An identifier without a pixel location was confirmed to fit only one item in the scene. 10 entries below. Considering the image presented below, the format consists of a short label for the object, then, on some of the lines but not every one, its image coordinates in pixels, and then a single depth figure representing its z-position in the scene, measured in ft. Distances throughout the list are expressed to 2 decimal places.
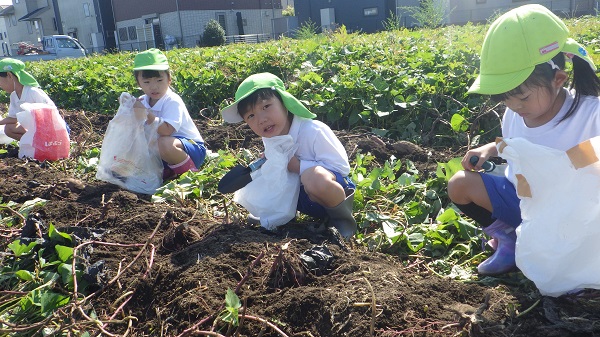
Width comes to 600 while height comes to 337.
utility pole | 108.99
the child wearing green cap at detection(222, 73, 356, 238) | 8.30
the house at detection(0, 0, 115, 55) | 127.34
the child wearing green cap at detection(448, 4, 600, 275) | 5.93
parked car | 86.69
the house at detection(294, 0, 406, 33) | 88.39
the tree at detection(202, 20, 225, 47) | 92.63
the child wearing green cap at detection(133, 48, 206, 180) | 11.96
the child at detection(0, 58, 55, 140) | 15.80
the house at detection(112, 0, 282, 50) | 109.91
